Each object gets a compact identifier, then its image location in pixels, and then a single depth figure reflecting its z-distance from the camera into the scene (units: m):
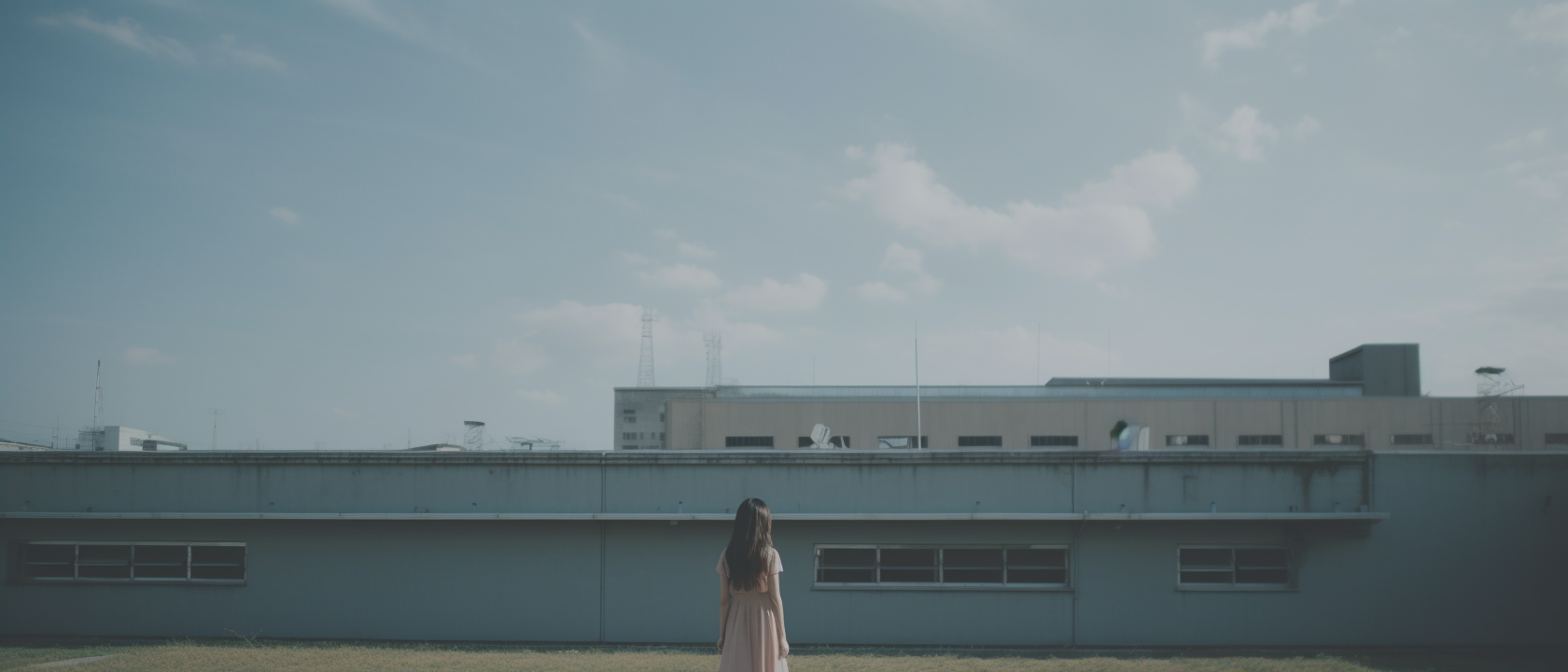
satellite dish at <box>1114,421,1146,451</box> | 15.03
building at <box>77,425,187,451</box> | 21.55
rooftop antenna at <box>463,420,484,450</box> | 27.27
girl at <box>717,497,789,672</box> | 6.30
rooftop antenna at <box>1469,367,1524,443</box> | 32.66
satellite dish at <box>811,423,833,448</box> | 18.20
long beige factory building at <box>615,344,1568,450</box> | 31.25
